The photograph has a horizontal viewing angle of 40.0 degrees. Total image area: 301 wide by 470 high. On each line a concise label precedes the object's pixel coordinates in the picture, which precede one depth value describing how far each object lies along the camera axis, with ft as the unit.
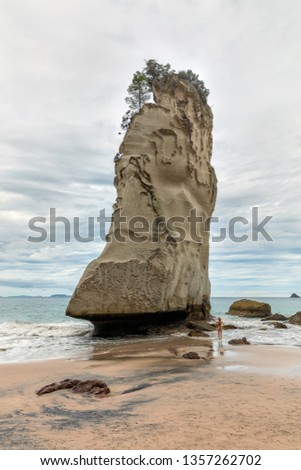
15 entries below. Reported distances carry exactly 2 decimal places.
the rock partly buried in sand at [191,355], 31.68
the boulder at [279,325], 72.33
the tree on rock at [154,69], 76.84
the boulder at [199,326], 60.73
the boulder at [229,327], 66.43
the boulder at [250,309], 122.11
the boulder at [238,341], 43.98
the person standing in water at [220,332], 46.33
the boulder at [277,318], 102.68
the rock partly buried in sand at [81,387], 20.00
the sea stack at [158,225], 52.85
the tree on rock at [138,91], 78.28
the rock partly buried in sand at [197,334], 52.60
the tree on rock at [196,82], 74.64
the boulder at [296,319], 85.25
